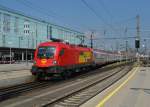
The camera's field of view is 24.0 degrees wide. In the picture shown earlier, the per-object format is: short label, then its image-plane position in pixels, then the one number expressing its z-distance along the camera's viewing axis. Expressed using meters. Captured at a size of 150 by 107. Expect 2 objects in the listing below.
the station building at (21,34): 82.44
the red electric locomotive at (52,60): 28.36
